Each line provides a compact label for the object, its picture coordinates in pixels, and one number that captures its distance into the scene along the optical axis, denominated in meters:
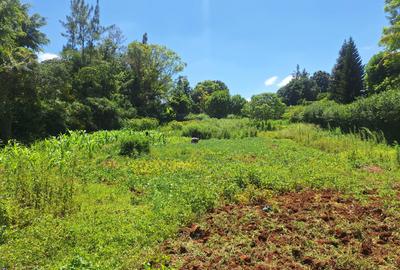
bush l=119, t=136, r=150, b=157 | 12.62
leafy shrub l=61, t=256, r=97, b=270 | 3.75
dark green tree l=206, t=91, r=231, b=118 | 50.47
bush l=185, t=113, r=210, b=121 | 43.47
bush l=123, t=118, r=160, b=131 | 29.19
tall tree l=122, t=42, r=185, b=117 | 39.47
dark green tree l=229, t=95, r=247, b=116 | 52.52
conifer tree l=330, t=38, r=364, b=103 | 43.16
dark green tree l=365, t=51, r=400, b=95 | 36.55
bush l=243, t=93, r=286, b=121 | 32.72
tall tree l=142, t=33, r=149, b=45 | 52.78
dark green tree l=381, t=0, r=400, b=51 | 18.47
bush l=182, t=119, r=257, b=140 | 22.89
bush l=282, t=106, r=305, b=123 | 30.32
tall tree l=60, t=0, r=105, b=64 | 33.19
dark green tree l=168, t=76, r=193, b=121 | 44.80
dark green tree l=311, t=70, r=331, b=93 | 66.69
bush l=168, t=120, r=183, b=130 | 27.45
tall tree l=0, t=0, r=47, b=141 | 16.88
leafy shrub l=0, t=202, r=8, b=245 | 5.52
